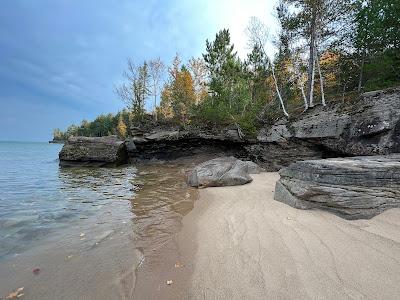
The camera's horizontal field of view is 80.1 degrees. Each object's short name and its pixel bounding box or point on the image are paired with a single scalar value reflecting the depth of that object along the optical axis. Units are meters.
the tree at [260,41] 21.92
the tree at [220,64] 33.42
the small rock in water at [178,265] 4.43
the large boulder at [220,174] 11.78
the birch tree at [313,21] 17.91
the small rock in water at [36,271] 4.41
